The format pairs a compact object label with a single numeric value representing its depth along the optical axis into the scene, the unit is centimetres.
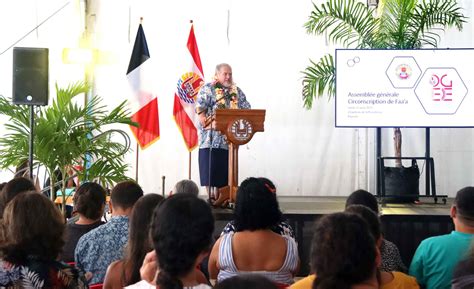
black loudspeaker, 589
